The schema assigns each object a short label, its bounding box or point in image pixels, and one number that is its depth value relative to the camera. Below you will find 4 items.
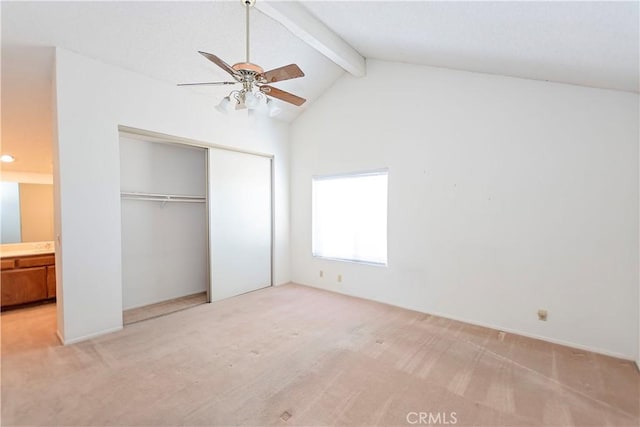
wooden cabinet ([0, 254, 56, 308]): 3.77
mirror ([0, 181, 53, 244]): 4.24
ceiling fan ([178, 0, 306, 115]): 2.16
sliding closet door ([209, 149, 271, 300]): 4.30
